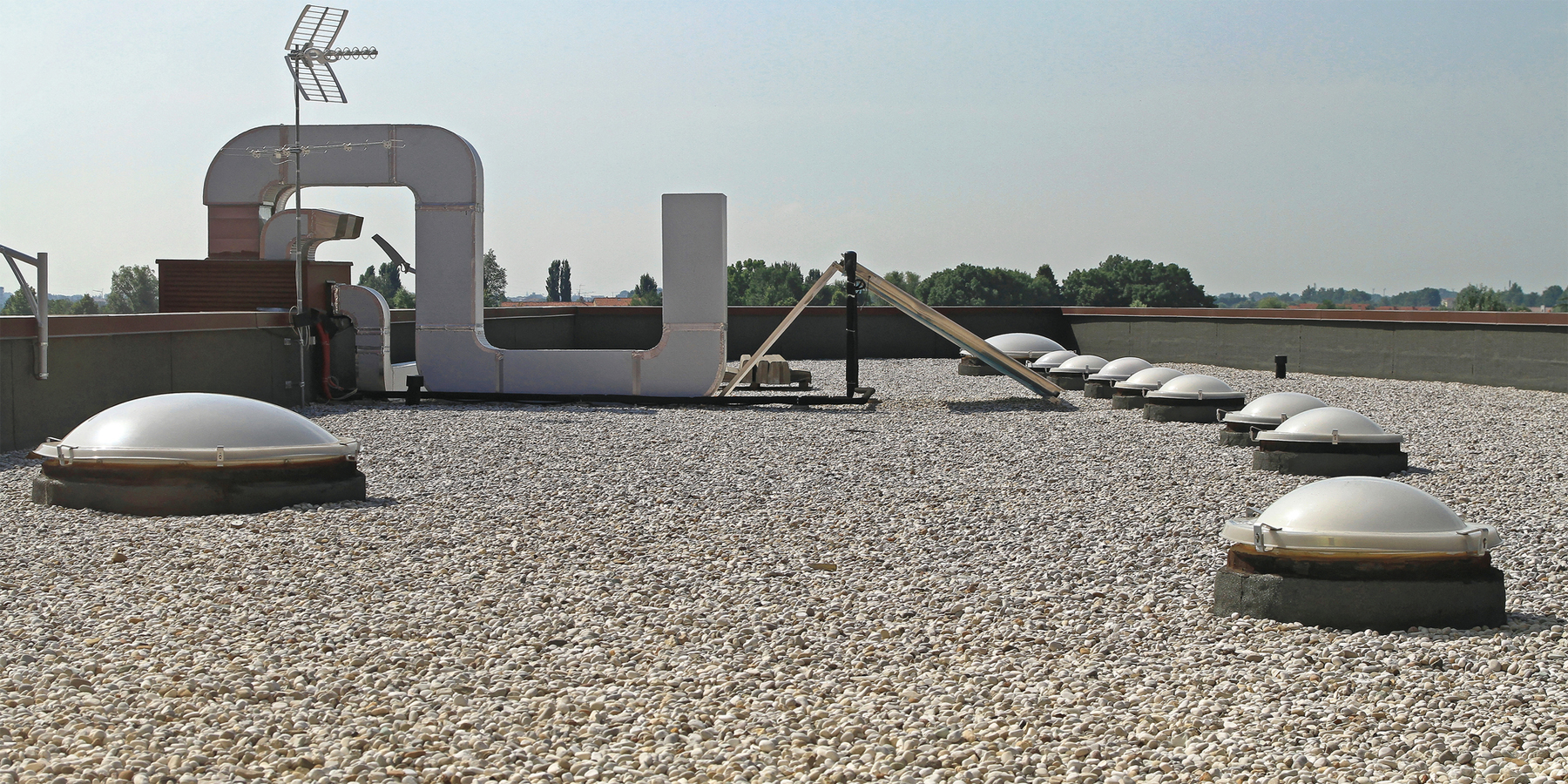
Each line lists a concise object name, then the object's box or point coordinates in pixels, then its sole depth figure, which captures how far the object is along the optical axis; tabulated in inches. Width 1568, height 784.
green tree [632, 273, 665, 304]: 5563.0
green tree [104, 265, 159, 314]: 6245.1
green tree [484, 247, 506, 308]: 5251.0
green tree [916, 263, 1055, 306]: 5334.6
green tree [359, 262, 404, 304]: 5561.0
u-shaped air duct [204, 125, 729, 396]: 705.0
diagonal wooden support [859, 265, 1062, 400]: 723.4
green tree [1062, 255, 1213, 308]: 4968.0
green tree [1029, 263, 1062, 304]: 5442.9
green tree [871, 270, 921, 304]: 5167.3
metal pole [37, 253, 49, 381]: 493.7
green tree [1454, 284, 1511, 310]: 5269.7
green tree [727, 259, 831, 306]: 5408.5
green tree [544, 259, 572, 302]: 5541.3
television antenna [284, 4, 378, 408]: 699.4
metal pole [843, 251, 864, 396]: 725.9
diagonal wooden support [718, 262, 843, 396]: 724.0
